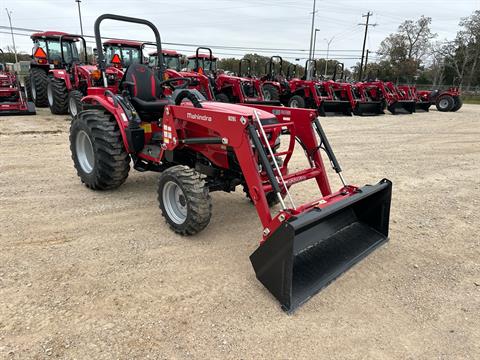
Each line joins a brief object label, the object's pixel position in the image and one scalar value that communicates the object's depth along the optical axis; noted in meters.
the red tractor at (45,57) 11.59
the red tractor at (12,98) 10.56
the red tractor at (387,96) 15.66
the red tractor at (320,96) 14.20
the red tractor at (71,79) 10.19
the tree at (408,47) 45.32
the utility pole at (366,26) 37.01
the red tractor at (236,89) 13.27
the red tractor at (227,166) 2.75
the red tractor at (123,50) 11.89
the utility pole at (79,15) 33.63
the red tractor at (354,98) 14.66
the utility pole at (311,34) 29.35
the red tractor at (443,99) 18.19
